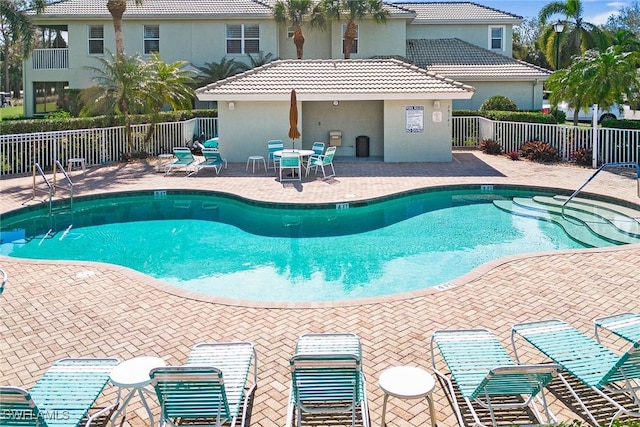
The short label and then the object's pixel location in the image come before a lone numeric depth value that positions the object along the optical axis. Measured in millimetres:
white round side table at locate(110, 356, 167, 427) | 4871
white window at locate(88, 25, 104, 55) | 33219
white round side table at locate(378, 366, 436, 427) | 4719
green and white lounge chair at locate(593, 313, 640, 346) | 6070
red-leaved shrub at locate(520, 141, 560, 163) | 21828
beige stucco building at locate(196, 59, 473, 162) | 21609
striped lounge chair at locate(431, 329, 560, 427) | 4809
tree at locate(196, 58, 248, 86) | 31422
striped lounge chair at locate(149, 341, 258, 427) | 4566
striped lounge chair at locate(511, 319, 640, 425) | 5133
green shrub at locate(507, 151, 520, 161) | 22562
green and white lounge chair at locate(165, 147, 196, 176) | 19672
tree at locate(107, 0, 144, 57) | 26047
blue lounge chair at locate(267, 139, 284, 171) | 21280
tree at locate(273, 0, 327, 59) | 32375
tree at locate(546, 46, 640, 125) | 20062
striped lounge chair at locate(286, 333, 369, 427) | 4832
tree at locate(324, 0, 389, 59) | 32219
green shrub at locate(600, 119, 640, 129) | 19859
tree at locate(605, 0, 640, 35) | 73062
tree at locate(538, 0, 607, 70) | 44000
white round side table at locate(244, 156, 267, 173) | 20375
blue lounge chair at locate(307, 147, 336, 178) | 19062
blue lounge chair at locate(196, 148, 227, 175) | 20047
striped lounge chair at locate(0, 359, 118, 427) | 4301
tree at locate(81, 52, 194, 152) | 21844
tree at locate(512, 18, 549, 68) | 53625
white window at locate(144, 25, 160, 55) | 33406
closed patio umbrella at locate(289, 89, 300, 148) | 19516
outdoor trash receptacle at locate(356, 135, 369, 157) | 24109
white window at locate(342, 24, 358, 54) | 34125
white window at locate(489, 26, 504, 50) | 36219
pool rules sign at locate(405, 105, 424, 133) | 22094
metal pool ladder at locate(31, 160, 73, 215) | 14895
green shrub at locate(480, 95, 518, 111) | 27938
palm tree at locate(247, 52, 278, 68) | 32500
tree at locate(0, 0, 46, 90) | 32719
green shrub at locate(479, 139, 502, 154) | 24250
